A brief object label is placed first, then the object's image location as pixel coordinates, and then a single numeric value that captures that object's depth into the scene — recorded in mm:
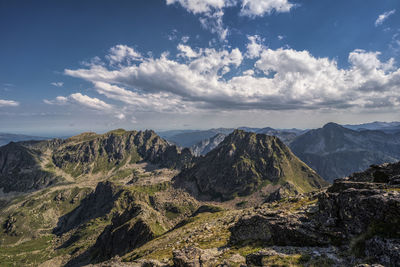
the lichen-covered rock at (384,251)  15352
